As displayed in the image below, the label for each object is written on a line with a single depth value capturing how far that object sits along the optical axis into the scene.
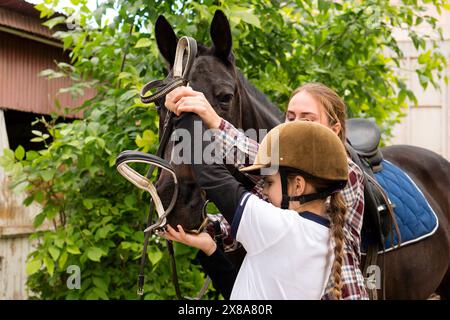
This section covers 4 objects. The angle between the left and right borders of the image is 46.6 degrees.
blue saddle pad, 2.63
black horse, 1.69
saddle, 2.19
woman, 1.53
